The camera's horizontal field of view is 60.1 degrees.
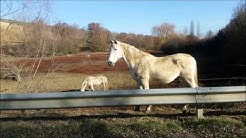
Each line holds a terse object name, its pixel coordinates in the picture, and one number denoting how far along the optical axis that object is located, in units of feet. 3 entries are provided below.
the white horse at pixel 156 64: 15.94
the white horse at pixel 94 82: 29.21
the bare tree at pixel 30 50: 23.64
